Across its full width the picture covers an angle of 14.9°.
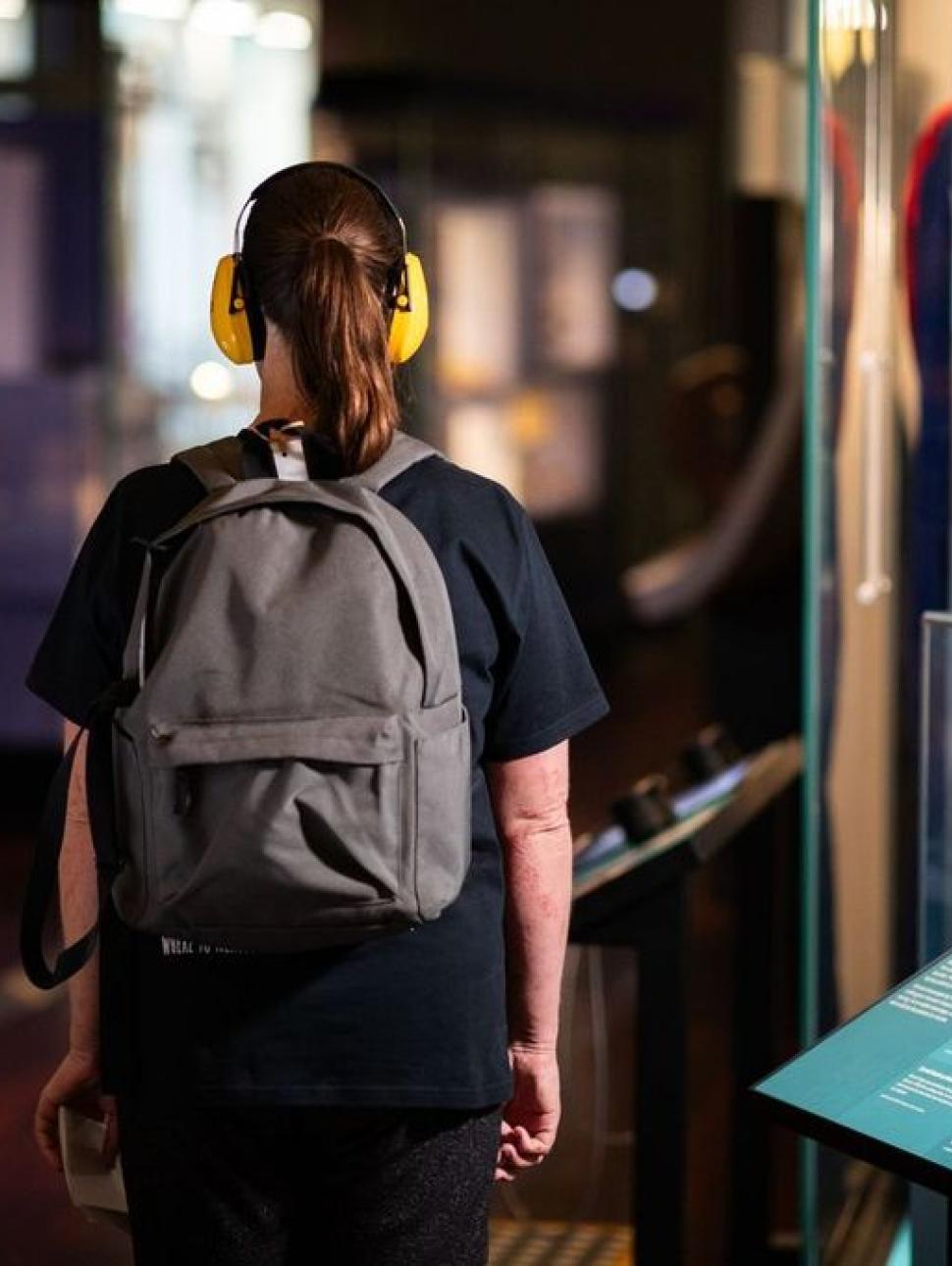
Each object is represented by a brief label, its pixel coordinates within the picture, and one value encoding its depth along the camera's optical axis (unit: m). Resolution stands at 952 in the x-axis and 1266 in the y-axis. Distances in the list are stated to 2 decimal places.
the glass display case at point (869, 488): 4.34
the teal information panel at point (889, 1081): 3.12
